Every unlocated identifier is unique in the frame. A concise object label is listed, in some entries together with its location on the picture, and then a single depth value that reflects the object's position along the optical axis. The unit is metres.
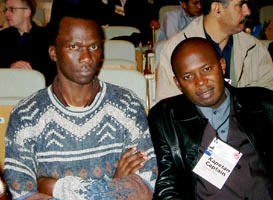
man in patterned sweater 2.01
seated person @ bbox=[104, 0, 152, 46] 6.66
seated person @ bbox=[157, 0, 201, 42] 5.20
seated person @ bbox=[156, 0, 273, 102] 2.90
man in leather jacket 2.21
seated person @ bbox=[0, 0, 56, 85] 3.95
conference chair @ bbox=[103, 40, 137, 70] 4.07
